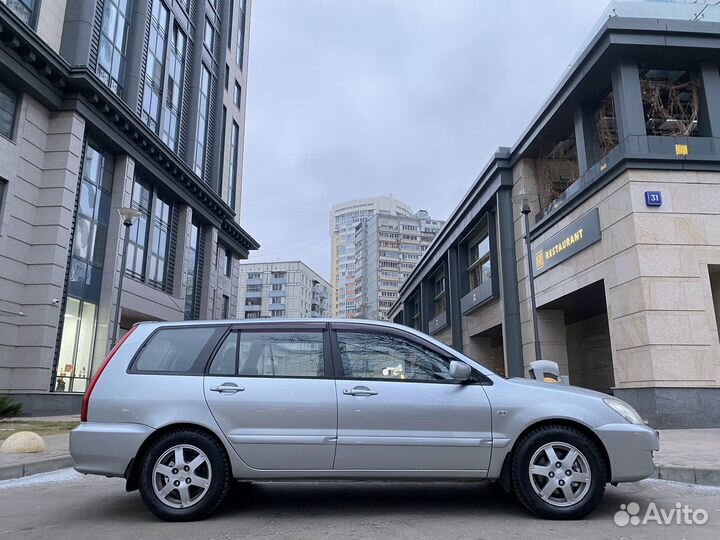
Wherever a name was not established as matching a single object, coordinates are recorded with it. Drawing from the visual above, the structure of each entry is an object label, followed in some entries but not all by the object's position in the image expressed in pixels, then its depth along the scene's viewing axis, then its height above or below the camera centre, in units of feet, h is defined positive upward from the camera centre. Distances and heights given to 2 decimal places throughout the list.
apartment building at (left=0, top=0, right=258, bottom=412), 57.26 +28.42
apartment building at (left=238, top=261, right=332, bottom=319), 331.16 +63.92
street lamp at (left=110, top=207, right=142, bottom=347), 50.28 +16.27
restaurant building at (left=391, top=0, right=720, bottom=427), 40.91 +16.05
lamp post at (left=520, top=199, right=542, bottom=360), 44.42 +10.15
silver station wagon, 13.97 -1.11
